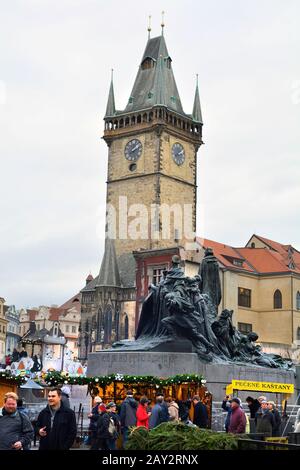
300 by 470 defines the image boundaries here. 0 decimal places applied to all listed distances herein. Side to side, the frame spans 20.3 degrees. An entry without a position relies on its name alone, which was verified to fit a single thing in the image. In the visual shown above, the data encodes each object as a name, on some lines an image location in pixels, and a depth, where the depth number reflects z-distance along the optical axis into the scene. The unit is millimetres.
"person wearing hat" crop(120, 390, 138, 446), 18312
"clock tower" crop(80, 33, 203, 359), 93000
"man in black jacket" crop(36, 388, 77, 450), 10672
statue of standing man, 29234
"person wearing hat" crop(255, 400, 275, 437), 16742
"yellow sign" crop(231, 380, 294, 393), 22019
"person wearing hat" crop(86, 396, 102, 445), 18609
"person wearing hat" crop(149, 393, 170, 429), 17266
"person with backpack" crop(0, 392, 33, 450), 10702
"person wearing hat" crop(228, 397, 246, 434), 16641
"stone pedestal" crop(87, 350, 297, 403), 25547
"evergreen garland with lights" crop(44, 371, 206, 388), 22953
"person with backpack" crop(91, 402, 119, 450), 16875
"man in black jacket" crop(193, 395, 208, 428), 18570
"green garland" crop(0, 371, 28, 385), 24453
